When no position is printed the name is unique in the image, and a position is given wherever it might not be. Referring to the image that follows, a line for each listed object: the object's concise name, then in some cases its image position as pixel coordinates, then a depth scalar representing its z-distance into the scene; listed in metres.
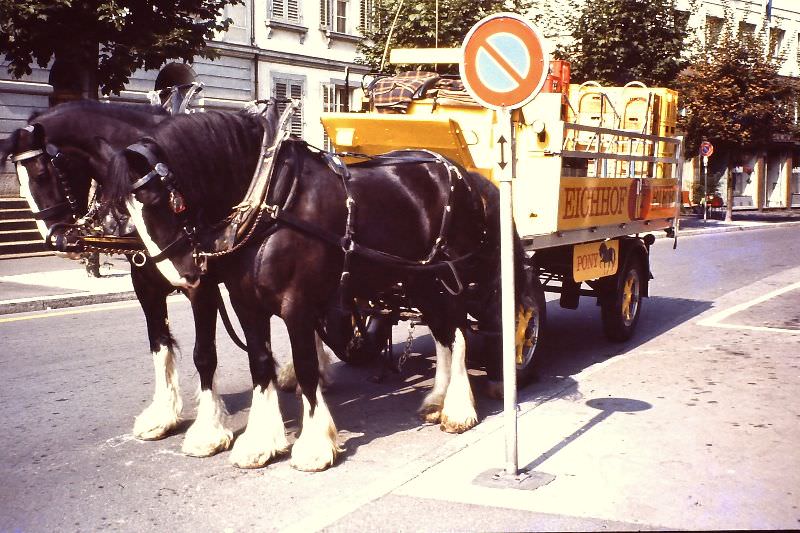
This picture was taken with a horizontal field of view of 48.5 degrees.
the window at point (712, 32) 32.28
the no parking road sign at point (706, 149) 29.38
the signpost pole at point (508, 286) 4.54
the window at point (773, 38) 32.69
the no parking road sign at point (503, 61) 4.49
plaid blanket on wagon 7.55
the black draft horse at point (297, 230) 4.50
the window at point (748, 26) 42.53
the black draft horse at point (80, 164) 4.86
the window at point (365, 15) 24.36
